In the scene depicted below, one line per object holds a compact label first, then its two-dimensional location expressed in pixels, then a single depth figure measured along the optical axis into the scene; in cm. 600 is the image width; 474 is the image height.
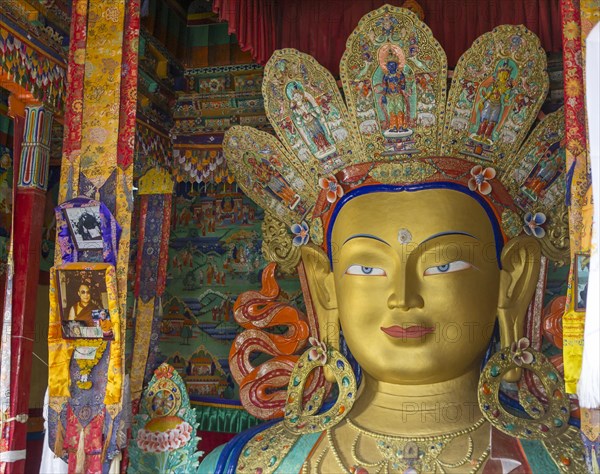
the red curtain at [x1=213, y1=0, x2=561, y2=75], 536
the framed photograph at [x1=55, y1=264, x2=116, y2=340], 428
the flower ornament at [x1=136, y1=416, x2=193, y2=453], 468
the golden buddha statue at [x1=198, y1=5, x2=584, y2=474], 486
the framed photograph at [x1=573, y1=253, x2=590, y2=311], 383
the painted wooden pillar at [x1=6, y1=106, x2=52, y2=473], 466
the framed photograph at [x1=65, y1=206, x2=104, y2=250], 434
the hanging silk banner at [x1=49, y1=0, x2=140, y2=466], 439
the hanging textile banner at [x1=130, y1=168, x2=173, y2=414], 605
